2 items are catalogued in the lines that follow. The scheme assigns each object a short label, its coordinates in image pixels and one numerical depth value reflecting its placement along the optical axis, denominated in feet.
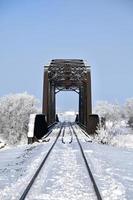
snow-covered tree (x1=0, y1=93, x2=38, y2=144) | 197.16
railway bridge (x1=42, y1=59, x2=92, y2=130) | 117.08
